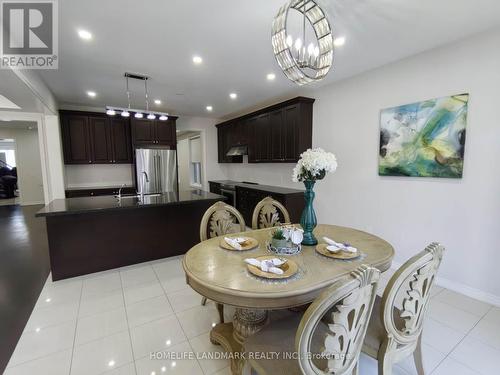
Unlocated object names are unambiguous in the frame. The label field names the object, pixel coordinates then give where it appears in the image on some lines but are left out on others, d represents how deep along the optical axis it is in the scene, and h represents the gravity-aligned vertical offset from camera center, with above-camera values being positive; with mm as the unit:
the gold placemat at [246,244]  1819 -631
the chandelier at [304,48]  1482 +782
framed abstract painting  2572 +297
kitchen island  2918 -876
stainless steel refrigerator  5520 -115
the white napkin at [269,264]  1420 -626
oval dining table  1248 -663
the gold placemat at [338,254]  1660 -642
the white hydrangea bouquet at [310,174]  1823 -78
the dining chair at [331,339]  918 -770
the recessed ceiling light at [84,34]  2342 +1316
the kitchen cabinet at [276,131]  4230 +673
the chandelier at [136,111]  3293 +764
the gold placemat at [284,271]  1372 -640
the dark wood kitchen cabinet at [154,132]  5574 +795
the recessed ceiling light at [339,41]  2514 +1321
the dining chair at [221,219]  2377 -555
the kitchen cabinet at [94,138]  5102 +609
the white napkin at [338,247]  1728 -619
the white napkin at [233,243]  1808 -609
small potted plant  1760 -558
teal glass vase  1922 -466
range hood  5742 +344
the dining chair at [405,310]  1166 -782
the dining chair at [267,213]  2660 -550
